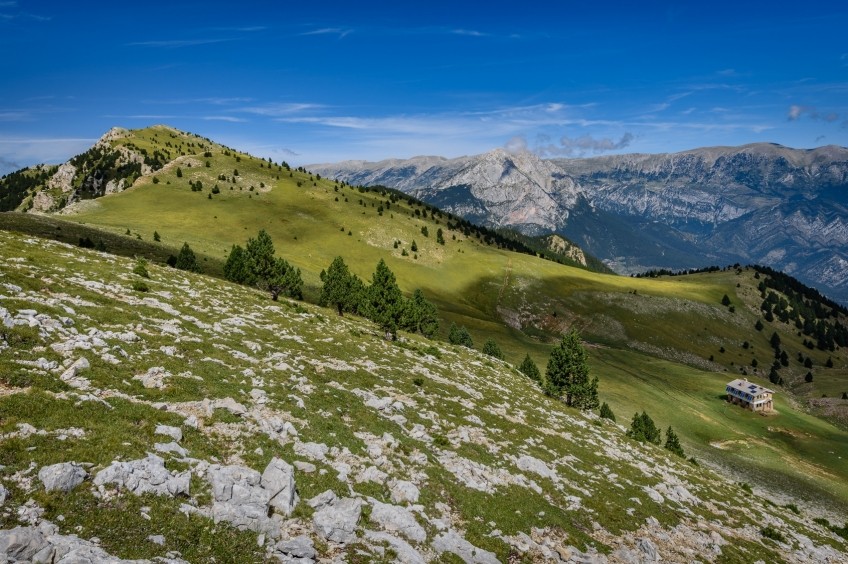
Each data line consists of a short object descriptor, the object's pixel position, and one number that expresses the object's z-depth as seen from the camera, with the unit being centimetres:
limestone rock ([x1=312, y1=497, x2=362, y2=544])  1458
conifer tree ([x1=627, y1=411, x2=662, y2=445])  6156
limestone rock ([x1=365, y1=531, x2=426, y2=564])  1484
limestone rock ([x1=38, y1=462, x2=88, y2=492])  1160
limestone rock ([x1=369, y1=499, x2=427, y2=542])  1611
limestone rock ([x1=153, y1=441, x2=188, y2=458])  1457
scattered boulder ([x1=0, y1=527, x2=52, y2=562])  958
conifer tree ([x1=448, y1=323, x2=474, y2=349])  9239
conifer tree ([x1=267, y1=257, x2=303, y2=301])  5691
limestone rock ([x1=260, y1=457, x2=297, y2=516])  1463
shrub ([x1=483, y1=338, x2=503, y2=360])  8662
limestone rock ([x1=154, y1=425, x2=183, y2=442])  1541
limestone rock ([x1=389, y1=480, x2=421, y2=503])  1781
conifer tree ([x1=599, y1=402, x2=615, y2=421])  6275
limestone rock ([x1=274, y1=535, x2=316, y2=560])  1303
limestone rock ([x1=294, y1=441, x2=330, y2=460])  1792
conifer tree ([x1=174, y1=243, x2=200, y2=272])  7909
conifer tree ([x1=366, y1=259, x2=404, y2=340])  5036
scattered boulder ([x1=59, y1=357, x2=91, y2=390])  1650
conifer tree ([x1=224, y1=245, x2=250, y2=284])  7488
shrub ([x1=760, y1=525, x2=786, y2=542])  3045
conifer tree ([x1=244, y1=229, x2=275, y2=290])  5656
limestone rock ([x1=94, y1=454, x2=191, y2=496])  1264
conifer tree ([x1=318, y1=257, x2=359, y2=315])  7462
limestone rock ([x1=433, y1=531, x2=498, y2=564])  1629
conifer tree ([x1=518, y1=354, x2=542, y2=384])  7431
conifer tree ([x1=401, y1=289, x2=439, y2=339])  5901
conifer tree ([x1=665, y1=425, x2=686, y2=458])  6112
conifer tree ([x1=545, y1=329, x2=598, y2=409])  5338
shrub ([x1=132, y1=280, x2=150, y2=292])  3017
